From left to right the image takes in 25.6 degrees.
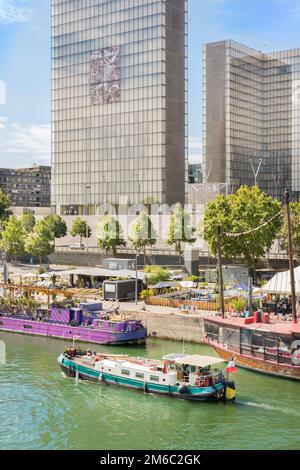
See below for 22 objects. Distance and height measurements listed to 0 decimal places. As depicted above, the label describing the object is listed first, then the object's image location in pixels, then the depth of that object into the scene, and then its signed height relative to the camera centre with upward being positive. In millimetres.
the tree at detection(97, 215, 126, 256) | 117500 +918
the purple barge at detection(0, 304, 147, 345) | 64500 -8936
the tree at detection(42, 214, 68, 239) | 141750 +3327
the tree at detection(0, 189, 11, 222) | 178625 +9378
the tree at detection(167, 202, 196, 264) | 109806 +1380
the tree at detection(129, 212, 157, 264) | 111750 +1218
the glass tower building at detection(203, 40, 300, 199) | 185000 +37498
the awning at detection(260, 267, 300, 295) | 64625 -4426
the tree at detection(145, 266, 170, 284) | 85062 -4519
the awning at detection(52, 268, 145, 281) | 84688 -4388
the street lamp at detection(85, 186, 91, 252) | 178000 +9380
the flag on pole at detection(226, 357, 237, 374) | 45844 -8844
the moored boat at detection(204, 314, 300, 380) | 50469 -8314
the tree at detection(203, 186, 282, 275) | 87000 +2215
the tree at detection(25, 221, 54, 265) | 120250 -354
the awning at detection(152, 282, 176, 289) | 80438 -5491
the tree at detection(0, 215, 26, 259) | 129000 +209
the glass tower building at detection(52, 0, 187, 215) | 163375 +35446
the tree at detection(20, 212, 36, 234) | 153625 +4473
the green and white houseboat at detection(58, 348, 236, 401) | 45438 -9809
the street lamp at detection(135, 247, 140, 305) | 75012 -5575
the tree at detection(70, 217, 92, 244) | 144750 +2659
